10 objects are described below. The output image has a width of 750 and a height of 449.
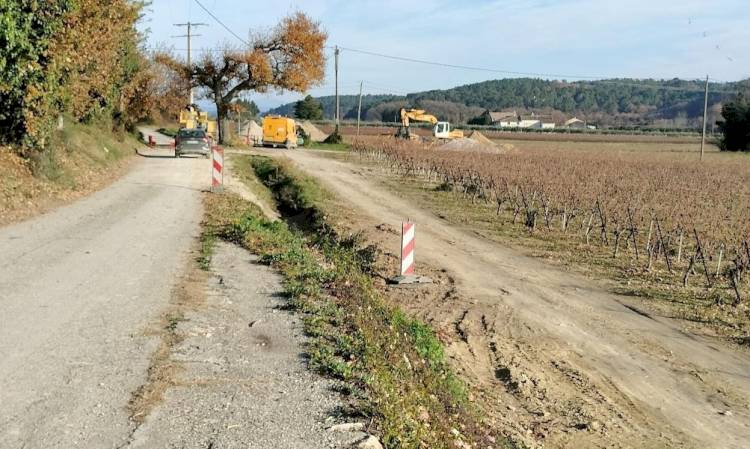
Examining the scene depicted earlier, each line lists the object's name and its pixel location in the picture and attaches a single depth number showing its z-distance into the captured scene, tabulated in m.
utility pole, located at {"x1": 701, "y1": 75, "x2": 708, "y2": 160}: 60.74
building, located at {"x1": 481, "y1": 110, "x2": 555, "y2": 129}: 165.99
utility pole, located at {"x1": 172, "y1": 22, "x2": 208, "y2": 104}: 51.78
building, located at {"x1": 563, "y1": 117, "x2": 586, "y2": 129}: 173.25
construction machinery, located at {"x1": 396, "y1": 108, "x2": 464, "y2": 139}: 65.06
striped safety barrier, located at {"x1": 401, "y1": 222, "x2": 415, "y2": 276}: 12.53
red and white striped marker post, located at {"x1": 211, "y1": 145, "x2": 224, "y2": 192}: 21.02
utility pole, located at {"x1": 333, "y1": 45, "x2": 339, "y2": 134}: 64.81
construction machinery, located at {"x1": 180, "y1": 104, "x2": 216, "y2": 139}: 57.28
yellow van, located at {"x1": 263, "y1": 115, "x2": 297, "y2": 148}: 54.16
